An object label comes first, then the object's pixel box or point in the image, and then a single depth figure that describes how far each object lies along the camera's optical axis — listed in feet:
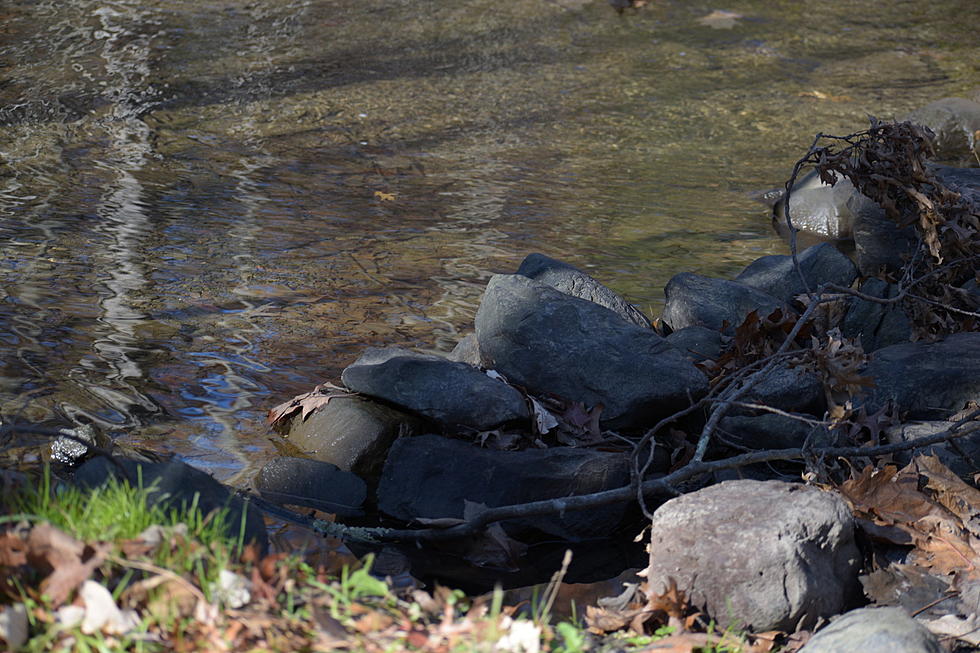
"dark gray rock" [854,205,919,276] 39.88
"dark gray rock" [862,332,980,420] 31.22
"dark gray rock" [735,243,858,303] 41.06
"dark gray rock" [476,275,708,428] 32.04
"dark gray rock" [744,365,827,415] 31.71
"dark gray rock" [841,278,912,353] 36.58
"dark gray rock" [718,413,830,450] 30.73
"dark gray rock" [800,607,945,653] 19.71
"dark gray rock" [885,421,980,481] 28.91
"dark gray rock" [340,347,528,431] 30.81
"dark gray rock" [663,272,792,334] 37.88
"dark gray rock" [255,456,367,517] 29.50
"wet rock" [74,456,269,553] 21.01
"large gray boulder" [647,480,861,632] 23.41
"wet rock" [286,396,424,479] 30.99
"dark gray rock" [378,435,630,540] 28.71
